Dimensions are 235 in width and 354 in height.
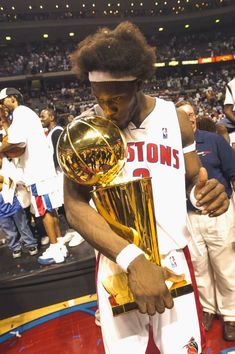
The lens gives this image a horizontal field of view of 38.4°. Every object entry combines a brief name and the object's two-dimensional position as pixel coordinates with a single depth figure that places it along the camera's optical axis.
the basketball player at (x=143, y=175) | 1.02
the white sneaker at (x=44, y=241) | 3.71
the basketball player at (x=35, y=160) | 2.85
